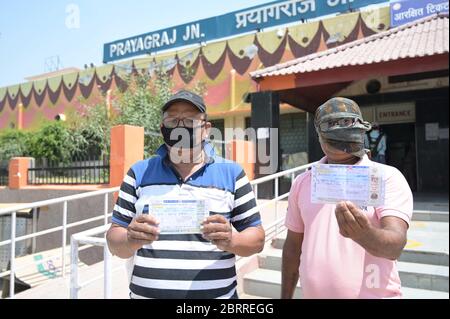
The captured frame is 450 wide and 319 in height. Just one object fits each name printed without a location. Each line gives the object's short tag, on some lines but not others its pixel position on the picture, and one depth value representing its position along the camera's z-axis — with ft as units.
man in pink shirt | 4.06
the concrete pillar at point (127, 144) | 13.56
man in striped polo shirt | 4.93
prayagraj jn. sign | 32.24
